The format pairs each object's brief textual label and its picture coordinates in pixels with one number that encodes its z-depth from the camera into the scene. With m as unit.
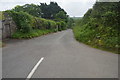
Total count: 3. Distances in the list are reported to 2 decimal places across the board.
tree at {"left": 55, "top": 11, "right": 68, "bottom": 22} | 76.75
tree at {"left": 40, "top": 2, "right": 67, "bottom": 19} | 74.00
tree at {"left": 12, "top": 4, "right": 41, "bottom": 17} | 57.12
